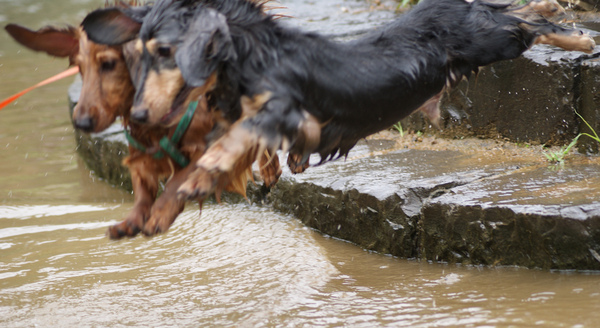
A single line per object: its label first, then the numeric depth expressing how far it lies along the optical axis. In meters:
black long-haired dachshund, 4.90
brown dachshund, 5.32
